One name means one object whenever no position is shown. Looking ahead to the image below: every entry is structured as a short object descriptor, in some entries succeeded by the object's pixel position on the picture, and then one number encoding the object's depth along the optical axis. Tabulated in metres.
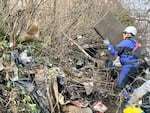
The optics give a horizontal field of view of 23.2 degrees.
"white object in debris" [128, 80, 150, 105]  6.58
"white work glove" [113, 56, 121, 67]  8.54
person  7.75
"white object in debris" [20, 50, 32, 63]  5.61
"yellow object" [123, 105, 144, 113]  5.66
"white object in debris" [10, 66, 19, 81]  5.17
